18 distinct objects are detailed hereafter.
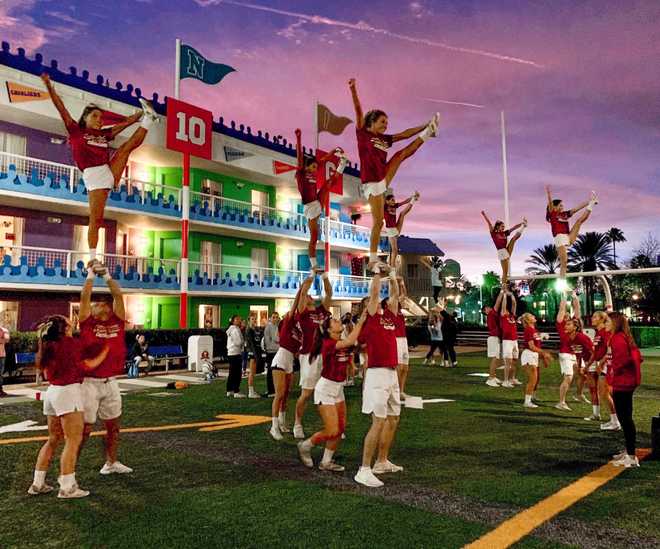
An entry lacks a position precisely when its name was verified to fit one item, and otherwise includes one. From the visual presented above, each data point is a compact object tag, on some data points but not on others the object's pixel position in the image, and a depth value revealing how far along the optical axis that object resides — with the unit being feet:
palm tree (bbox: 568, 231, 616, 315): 192.85
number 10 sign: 74.69
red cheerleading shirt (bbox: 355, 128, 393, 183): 20.71
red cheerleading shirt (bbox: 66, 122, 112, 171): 19.60
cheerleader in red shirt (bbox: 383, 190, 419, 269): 31.54
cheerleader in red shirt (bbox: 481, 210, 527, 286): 46.14
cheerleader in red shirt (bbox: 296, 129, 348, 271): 26.55
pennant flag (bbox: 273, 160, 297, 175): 93.44
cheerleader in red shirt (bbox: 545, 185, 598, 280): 43.32
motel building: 63.98
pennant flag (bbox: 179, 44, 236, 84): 74.13
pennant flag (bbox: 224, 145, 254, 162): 87.97
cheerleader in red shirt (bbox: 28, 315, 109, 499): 17.46
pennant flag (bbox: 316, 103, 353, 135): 70.18
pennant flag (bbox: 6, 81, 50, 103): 61.16
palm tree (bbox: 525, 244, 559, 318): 208.74
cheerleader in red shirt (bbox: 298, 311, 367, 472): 20.83
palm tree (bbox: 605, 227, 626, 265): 293.23
